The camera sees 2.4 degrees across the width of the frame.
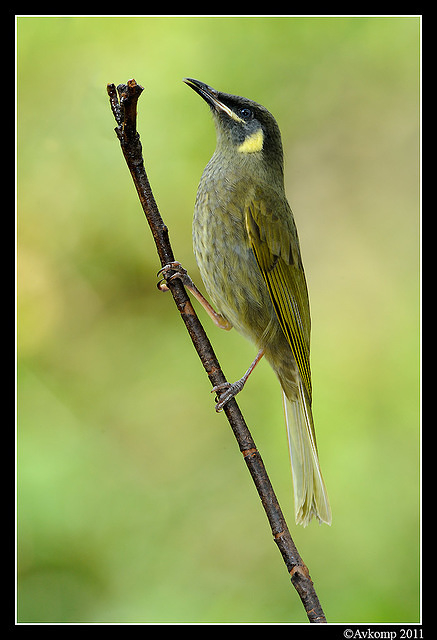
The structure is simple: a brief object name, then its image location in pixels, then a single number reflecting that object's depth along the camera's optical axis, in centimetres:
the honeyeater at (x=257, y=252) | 410
